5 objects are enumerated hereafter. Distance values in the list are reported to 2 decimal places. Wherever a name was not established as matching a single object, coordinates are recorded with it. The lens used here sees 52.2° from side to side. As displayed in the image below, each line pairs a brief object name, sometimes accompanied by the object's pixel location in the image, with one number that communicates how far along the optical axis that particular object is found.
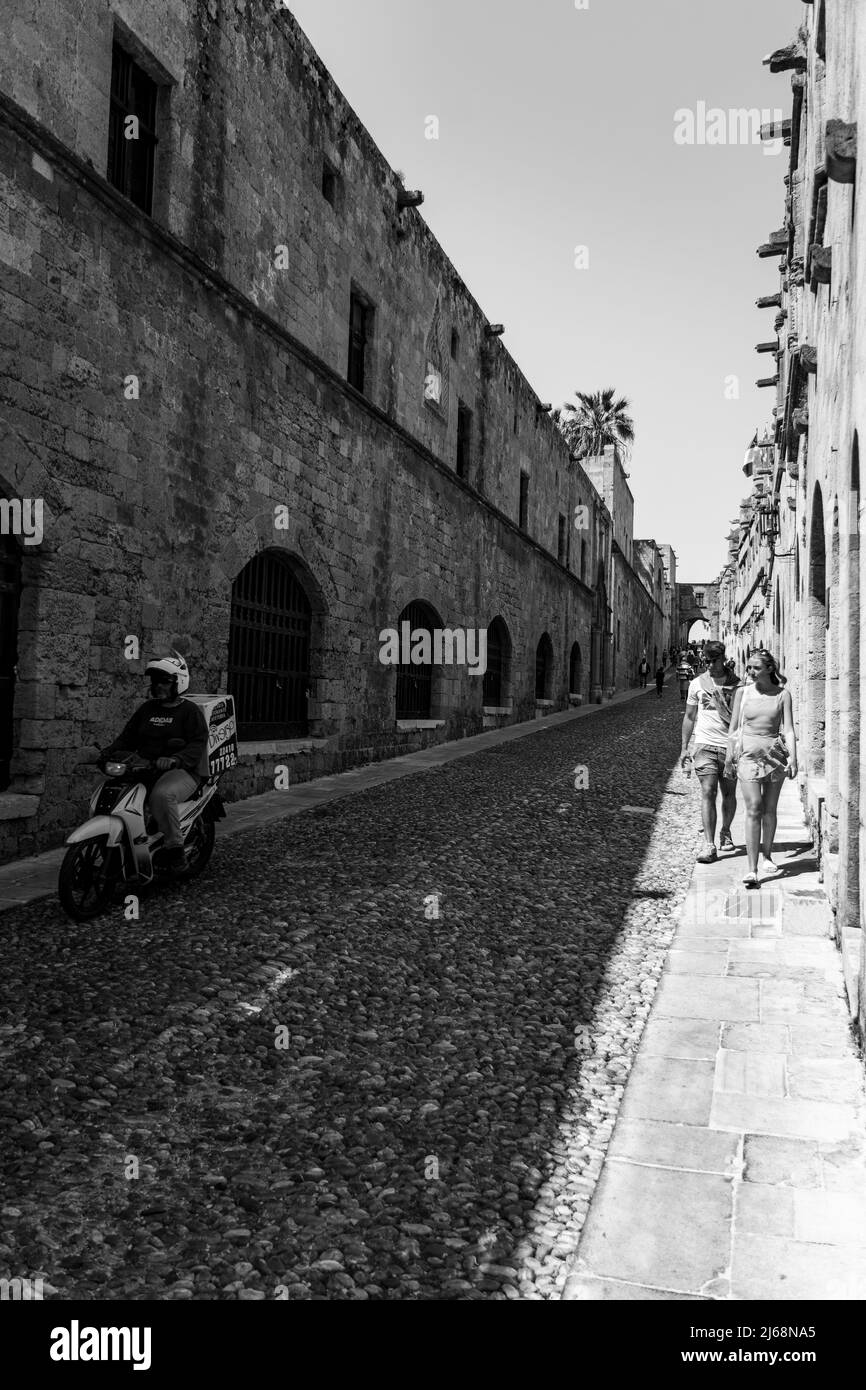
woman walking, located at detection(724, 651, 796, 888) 5.91
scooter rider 5.31
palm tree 43.25
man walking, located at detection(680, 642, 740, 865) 6.66
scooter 4.76
